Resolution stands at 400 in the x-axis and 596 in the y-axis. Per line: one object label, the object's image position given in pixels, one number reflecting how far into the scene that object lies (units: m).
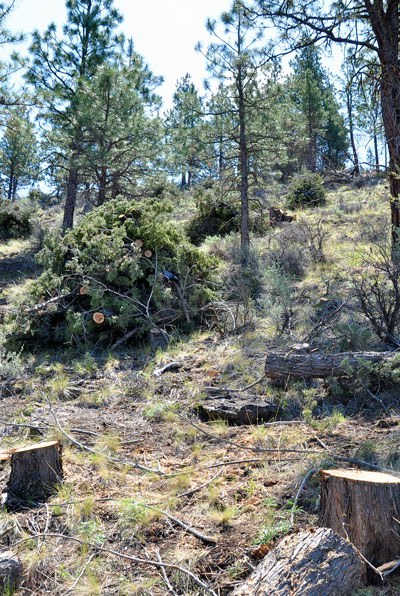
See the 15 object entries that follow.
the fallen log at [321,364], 5.14
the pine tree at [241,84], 12.70
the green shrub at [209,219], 17.19
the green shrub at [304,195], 20.59
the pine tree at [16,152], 12.67
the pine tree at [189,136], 13.21
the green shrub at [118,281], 8.16
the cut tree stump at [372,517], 2.75
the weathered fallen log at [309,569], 2.34
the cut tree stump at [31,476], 3.71
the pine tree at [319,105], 26.69
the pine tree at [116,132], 14.48
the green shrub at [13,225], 18.73
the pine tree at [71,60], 15.18
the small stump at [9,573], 2.79
